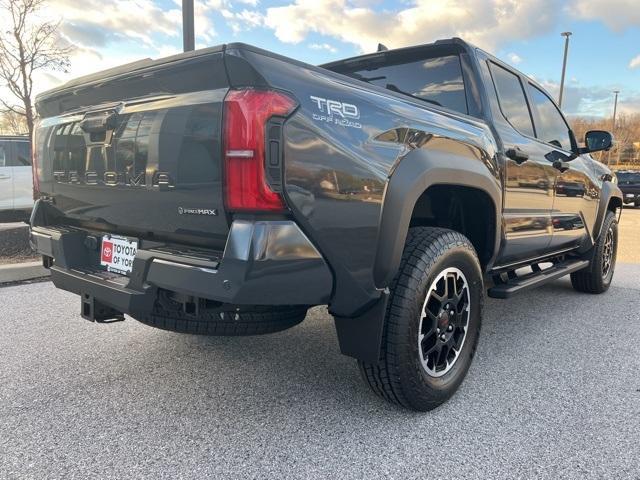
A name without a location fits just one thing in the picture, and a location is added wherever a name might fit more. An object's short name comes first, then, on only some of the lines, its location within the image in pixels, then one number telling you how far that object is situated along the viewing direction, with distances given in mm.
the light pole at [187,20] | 5336
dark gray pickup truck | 1797
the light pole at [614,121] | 47950
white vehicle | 8156
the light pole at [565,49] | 21938
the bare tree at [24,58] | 7883
